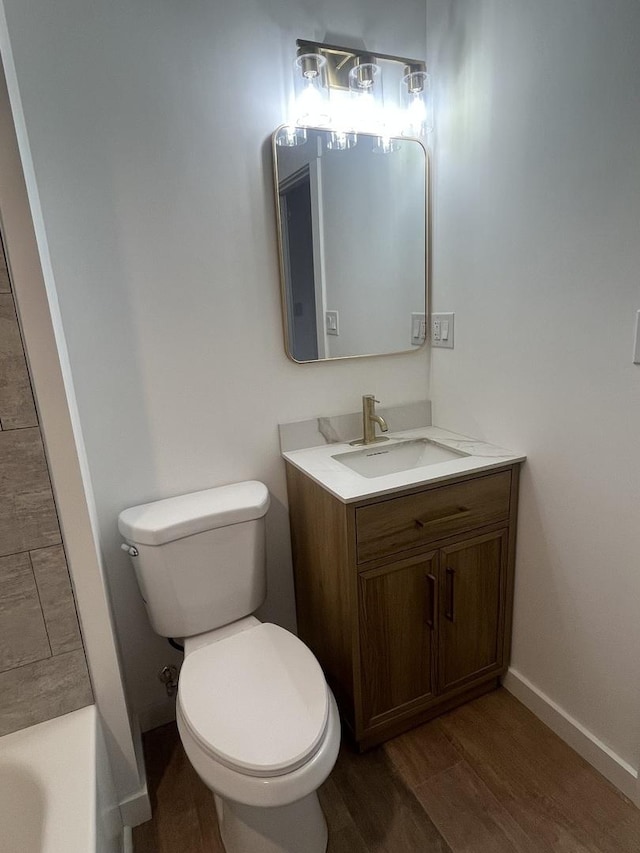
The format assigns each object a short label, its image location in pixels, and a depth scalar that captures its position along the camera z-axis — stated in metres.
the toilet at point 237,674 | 1.06
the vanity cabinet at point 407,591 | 1.41
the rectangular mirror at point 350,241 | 1.58
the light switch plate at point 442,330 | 1.78
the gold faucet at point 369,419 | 1.75
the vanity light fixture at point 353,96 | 1.50
